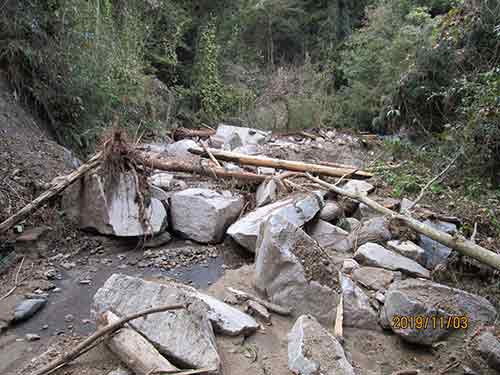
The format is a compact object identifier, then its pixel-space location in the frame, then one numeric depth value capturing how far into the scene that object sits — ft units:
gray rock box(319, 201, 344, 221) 14.78
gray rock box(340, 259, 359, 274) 11.03
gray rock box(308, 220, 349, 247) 13.43
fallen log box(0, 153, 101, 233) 10.99
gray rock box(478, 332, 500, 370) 7.89
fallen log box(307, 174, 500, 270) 9.36
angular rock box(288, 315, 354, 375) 7.20
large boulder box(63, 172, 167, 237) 13.15
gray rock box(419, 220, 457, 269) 11.85
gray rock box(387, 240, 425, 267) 11.86
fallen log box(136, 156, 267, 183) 16.71
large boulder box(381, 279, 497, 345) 8.70
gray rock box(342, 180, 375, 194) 16.22
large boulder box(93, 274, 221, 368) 7.13
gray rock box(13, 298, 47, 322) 9.17
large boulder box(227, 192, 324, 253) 12.90
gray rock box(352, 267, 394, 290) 10.30
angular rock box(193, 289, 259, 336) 8.43
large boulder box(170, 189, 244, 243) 14.01
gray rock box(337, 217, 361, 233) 14.35
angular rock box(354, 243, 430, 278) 11.00
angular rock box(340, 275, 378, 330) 9.37
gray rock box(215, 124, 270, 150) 24.25
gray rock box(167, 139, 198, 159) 19.57
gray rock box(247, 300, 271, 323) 9.27
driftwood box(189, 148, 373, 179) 17.60
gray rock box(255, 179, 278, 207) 15.44
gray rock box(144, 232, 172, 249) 13.51
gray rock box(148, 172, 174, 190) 15.85
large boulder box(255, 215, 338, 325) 9.46
